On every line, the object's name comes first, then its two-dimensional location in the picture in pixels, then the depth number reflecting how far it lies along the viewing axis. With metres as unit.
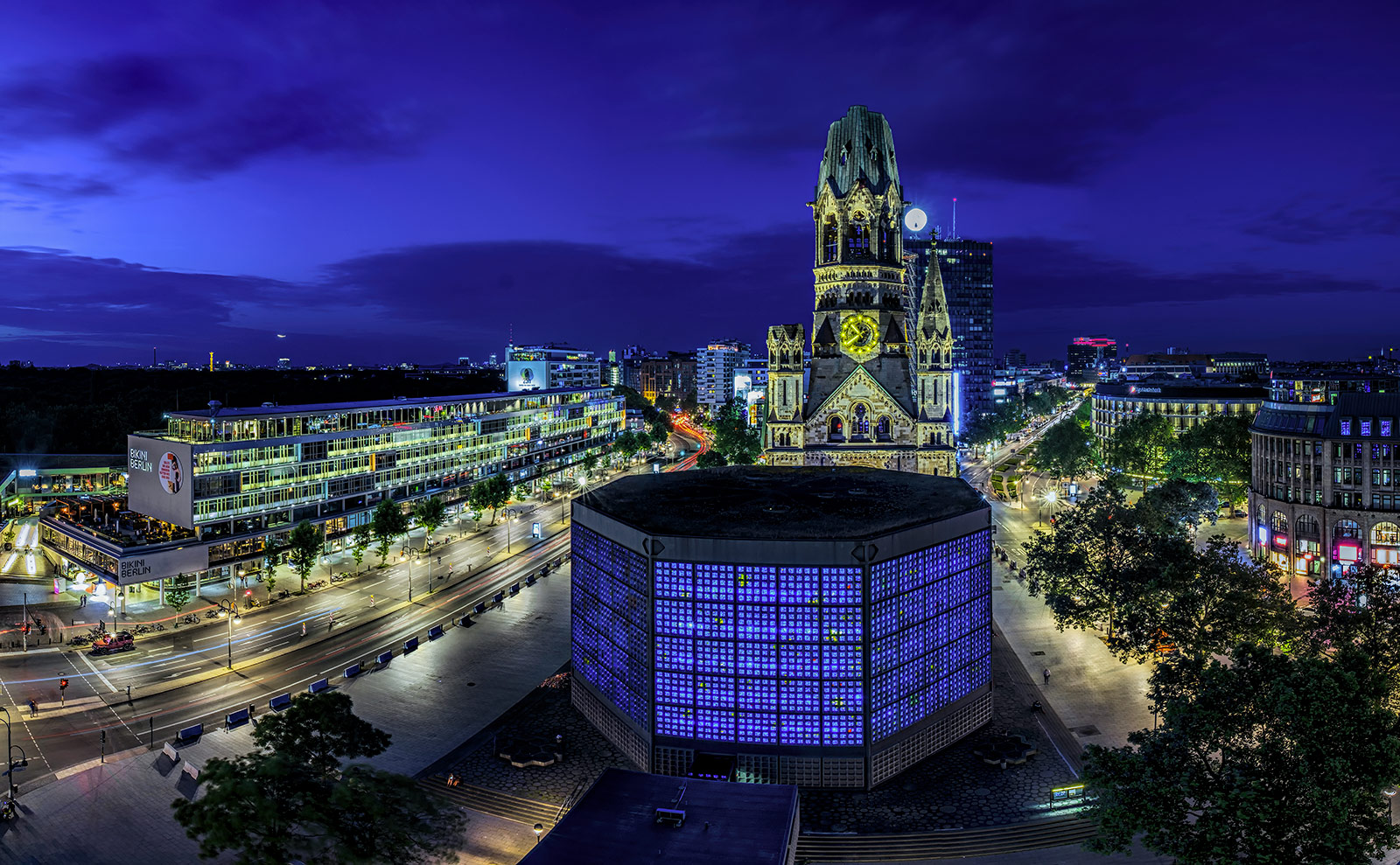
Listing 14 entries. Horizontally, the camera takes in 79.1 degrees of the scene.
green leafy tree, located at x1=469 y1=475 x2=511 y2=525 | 119.44
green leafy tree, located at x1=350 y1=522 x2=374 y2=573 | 93.50
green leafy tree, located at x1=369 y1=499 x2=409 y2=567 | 95.44
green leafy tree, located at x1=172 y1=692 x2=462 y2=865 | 31.41
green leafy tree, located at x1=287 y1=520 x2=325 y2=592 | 85.20
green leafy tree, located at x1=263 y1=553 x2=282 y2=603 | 84.38
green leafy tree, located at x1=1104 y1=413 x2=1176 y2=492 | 125.75
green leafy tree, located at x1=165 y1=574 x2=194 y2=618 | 76.62
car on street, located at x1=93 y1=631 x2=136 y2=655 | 68.75
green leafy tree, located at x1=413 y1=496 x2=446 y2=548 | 104.69
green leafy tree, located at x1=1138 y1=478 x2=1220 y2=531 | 95.56
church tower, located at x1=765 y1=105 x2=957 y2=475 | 94.88
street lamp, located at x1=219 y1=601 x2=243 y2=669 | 76.49
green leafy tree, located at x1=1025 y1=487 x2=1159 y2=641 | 65.94
